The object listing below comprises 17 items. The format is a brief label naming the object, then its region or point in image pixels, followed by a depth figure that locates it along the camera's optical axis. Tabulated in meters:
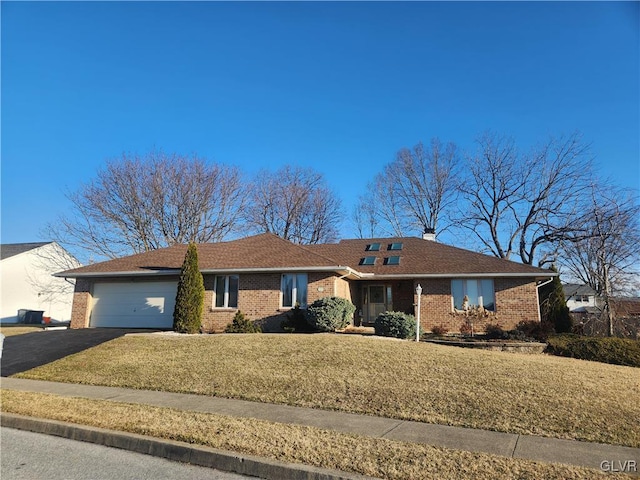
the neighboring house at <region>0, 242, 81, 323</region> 33.44
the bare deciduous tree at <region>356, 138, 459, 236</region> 35.12
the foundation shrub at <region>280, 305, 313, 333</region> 16.59
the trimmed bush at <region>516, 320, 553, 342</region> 16.66
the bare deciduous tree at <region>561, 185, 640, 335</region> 20.94
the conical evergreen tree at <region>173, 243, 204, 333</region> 16.44
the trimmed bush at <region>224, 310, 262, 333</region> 17.00
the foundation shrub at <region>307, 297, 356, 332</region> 15.76
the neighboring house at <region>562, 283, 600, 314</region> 45.38
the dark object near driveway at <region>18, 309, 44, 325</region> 31.20
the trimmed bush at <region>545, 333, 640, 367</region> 14.03
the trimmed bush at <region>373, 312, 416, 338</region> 15.10
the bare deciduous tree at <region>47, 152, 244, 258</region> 31.52
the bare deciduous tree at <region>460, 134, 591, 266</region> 28.92
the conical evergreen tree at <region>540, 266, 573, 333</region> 21.45
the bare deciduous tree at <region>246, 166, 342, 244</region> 37.91
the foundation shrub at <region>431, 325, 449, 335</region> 18.44
